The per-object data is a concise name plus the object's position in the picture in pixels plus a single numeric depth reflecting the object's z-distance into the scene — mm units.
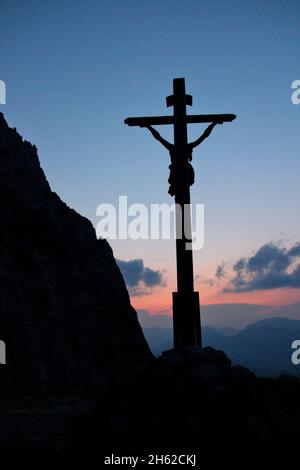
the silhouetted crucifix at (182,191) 8148
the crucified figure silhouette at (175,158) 8703
